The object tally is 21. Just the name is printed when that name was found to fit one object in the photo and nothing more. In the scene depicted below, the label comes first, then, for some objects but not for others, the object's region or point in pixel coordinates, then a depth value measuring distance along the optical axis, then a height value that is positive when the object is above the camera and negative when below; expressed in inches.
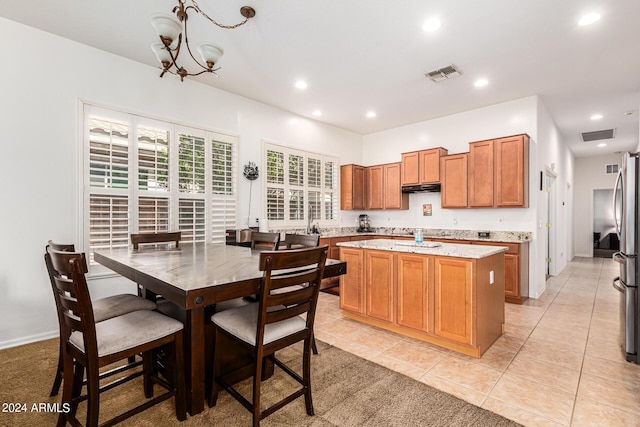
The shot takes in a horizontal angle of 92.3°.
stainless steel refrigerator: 104.6 -15.7
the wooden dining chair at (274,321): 63.2 -25.0
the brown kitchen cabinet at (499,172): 179.2 +25.5
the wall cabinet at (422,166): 219.3 +35.5
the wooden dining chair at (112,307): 79.8 -25.4
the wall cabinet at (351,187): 255.9 +22.6
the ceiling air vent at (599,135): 260.1 +69.6
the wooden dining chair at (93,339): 58.0 -26.2
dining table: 57.2 -13.5
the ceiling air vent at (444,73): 151.2 +71.7
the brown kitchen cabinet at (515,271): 171.2 -32.0
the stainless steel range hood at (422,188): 222.1 +19.4
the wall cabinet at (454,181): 205.3 +22.9
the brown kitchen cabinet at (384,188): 245.3 +21.8
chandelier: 83.2 +51.3
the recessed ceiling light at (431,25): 113.9 +71.9
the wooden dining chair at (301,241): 103.1 -9.2
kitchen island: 106.4 -29.9
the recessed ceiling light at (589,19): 109.7 +71.3
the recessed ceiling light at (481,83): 165.0 +72.0
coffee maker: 272.1 -8.8
